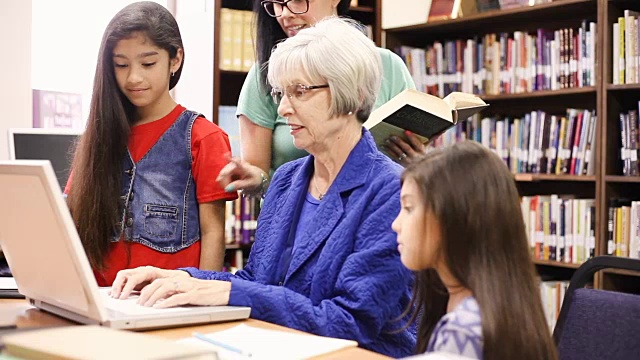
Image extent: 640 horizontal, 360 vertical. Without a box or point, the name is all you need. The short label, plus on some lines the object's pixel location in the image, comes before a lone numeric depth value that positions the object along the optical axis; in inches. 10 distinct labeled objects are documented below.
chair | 53.8
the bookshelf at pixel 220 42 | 142.6
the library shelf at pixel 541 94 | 140.6
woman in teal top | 87.7
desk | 47.2
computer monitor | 103.3
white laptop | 47.1
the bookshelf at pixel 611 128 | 135.7
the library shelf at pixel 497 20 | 143.3
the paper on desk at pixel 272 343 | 45.6
